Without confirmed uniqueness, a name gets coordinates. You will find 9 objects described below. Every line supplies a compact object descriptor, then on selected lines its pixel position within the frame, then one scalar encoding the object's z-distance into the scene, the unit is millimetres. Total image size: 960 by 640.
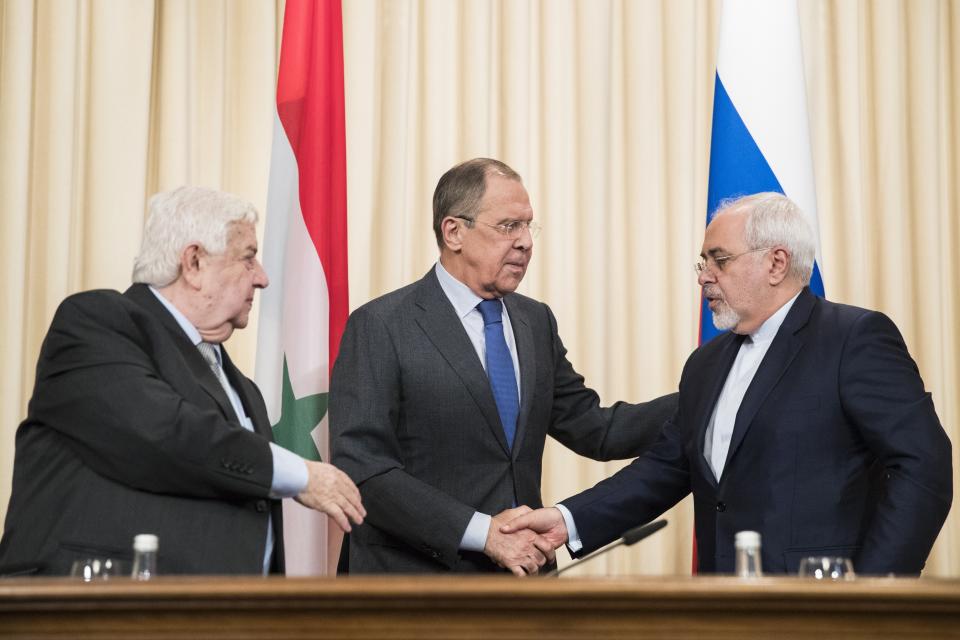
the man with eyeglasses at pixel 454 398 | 3346
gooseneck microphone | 2586
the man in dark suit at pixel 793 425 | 2973
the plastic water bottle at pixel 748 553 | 2297
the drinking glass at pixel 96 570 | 2193
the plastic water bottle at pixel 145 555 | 2225
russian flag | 4227
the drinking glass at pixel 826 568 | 2244
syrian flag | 4117
